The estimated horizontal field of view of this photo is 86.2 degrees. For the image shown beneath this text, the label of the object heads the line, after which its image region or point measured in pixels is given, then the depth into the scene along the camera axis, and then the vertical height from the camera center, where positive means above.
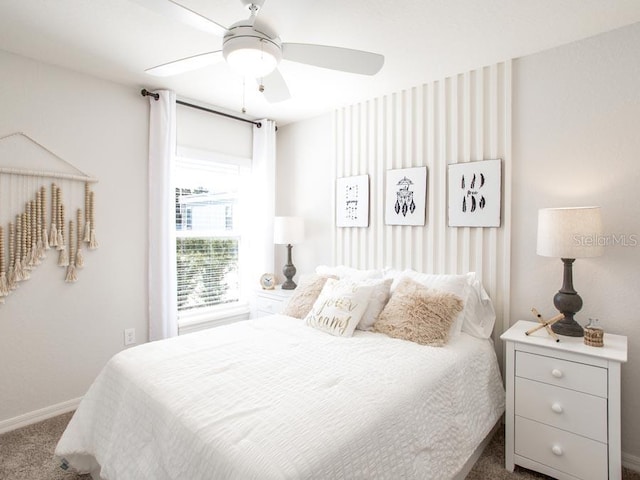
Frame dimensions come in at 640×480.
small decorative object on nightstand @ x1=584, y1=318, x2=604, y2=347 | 1.76 -0.51
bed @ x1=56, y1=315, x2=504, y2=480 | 1.13 -0.67
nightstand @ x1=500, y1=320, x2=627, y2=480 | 1.67 -0.87
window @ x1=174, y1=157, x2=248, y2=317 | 3.29 +0.05
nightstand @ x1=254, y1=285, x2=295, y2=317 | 3.25 -0.61
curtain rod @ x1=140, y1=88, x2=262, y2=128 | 2.82 +1.21
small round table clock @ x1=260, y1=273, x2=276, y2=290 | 3.50 -0.44
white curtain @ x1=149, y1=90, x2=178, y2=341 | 2.89 +0.26
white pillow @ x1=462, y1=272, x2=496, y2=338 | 2.25 -0.51
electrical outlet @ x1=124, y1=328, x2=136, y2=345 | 2.85 -0.82
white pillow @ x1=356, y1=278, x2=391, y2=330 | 2.30 -0.43
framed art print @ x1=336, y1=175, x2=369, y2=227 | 3.12 +0.35
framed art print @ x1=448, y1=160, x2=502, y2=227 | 2.38 +0.32
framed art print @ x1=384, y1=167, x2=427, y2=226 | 2.74 +0.35
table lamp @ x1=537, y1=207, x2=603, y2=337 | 1.82 -0.02
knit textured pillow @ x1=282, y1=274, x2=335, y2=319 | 2.60 -0.45
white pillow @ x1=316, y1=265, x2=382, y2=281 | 2.71 -0.29
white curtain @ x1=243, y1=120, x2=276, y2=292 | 3.64 +0.40
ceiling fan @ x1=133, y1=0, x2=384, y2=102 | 1.41 +0.88
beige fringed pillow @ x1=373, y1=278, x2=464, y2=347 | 2.04 -0.48
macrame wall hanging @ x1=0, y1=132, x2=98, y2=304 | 2.29 +0.18
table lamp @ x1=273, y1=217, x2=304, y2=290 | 3.42 +0.04
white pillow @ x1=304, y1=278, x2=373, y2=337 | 2.19 -0.47
